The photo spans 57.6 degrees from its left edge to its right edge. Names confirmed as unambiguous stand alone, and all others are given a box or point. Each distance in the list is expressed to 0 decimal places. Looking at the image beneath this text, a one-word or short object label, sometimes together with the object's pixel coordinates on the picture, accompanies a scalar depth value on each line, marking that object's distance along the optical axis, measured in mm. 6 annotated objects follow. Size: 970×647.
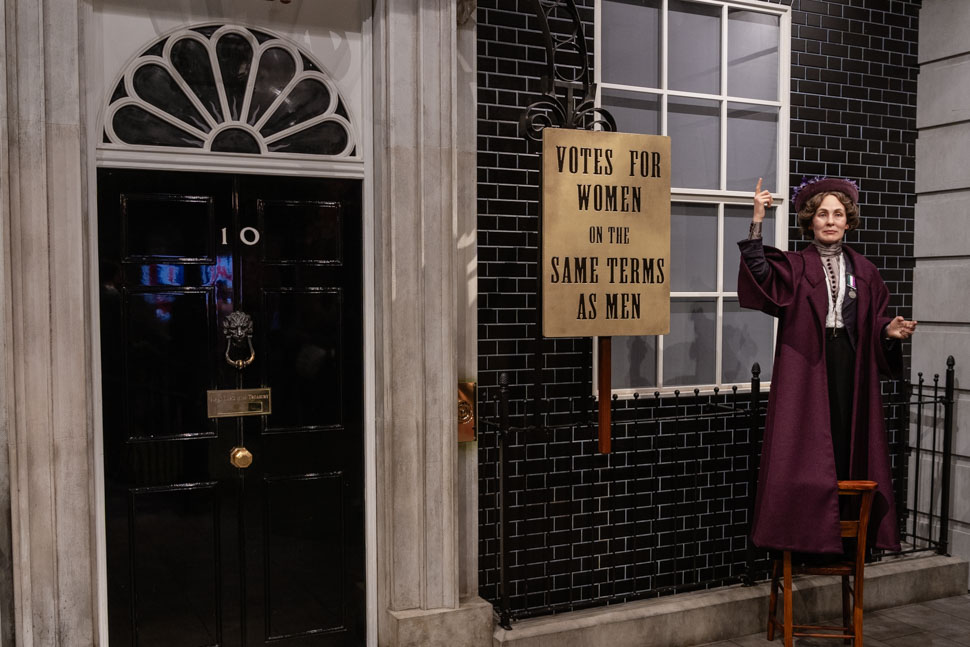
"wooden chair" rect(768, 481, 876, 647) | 4281
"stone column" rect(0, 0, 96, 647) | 3516
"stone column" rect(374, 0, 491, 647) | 4223
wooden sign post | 4043
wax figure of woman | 4383
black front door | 3934
